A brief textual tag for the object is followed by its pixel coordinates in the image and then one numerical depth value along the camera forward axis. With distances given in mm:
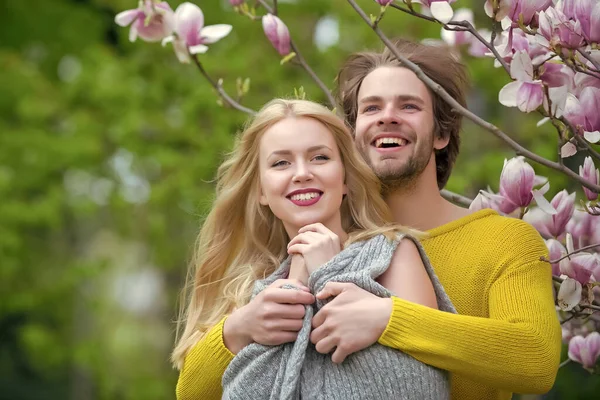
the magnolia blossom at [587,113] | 4453
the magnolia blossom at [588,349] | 5806
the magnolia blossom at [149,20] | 5813
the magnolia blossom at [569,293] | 4895
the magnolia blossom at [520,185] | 4920
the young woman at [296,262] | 4378
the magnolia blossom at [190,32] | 5880
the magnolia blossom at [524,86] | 4364
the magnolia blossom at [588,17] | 4198
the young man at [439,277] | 4350
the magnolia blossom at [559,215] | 5159
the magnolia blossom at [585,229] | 5459
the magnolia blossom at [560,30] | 4198
